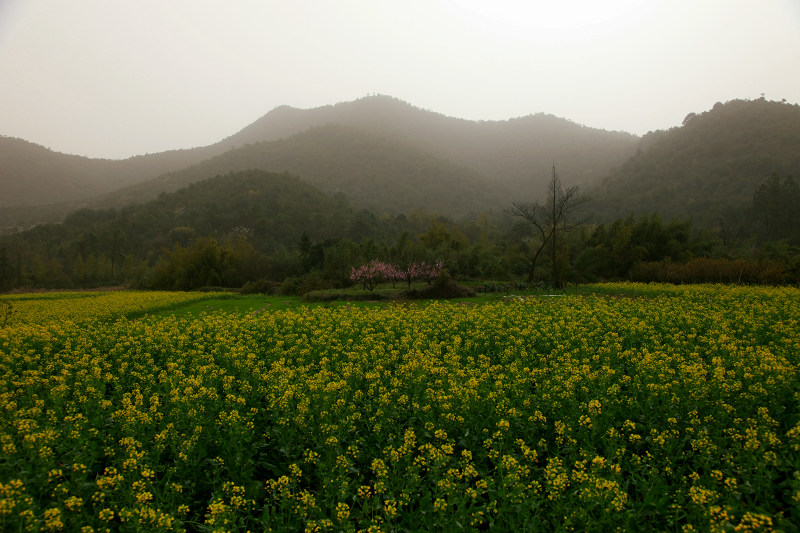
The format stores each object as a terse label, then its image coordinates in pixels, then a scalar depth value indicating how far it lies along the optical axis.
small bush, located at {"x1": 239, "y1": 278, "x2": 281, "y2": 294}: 46.06
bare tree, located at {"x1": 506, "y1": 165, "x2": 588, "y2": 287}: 36.79
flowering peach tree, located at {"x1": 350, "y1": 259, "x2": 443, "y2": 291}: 36.47
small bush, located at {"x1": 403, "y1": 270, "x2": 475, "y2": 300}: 29.33
